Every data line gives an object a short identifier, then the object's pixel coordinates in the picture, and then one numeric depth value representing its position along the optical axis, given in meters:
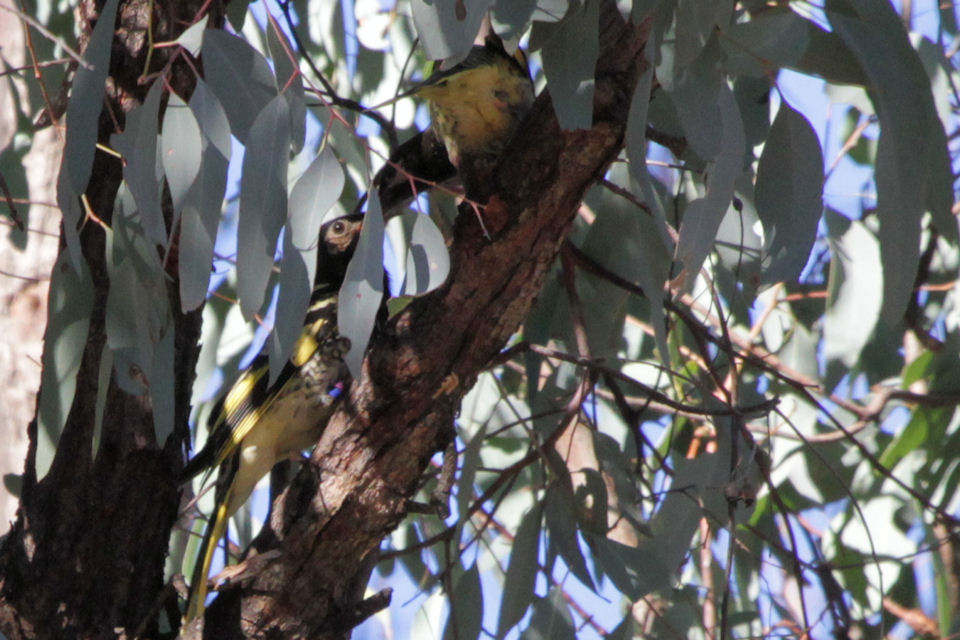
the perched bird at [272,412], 5.87
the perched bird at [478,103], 5.80
